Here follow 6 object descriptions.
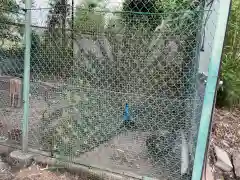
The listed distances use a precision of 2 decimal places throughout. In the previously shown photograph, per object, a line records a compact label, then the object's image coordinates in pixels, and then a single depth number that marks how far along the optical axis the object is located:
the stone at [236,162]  2.85
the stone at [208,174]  2.57
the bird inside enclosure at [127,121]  2.37
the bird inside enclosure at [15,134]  2.80
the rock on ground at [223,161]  2.93
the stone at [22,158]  2.56
